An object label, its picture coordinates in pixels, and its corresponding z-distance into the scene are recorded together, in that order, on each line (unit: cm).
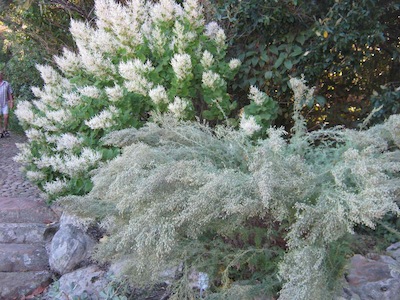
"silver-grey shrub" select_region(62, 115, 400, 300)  243
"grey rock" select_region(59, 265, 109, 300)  338
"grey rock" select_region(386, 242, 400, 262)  340
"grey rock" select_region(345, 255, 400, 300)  288
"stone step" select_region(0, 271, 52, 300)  361
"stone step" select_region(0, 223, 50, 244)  438
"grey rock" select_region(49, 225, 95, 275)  377
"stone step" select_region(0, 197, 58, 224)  488
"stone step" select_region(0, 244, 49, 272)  391
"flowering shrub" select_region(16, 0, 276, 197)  443
